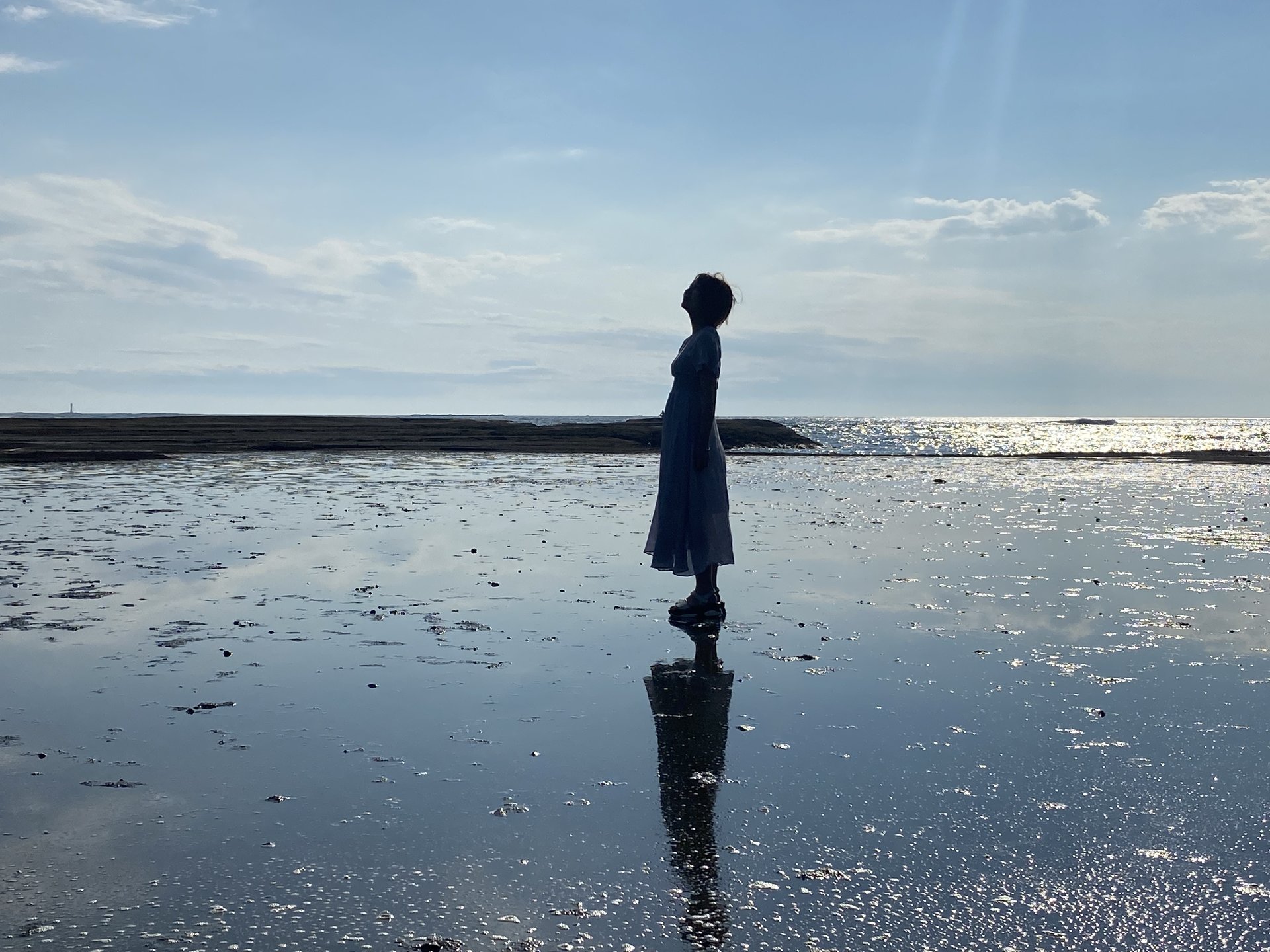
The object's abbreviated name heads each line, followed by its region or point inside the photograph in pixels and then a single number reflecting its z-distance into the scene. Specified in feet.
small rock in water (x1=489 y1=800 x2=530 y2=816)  13.42
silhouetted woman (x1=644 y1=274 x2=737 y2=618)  28.30
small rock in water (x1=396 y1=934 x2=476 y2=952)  9.83
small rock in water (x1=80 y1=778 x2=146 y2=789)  14.32
